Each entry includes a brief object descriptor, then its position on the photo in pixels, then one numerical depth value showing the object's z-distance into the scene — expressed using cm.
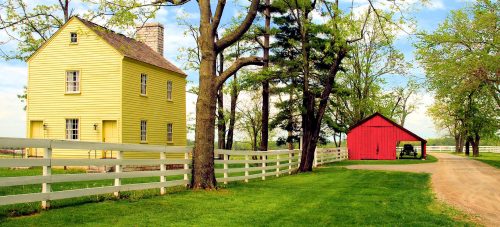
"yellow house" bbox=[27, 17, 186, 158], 2634
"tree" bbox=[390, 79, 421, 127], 6212
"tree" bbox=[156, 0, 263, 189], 1324
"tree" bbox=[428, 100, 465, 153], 6671
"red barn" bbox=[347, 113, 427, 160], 4509
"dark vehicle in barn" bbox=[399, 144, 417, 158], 4728
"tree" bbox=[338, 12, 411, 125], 5244
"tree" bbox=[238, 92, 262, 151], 5498
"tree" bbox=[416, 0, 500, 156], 2798
